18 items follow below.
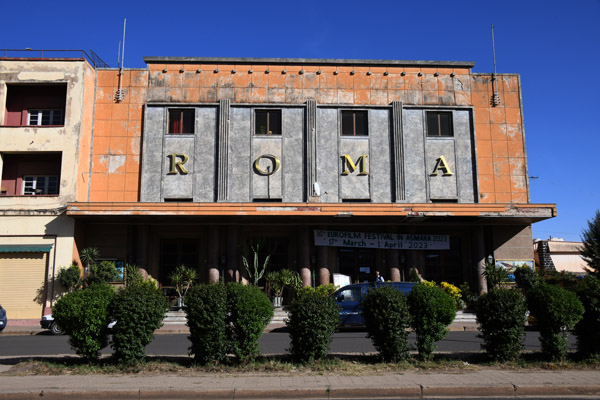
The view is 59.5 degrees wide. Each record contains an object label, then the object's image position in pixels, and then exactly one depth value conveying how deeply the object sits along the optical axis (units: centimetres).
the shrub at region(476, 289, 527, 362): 1011
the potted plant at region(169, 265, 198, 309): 2431
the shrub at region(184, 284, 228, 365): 978
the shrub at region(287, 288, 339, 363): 991
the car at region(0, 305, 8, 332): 1974
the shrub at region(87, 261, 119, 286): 2370
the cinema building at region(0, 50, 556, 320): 2522
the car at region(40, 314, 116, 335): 1925
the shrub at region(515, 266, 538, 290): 2436
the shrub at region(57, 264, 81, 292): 2312
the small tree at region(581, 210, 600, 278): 3306
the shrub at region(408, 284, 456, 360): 1021
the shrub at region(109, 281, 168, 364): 972
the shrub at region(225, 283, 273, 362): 985
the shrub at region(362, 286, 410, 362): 1006
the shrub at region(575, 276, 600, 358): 1018
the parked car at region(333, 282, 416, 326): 1781
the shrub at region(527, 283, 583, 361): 1003
